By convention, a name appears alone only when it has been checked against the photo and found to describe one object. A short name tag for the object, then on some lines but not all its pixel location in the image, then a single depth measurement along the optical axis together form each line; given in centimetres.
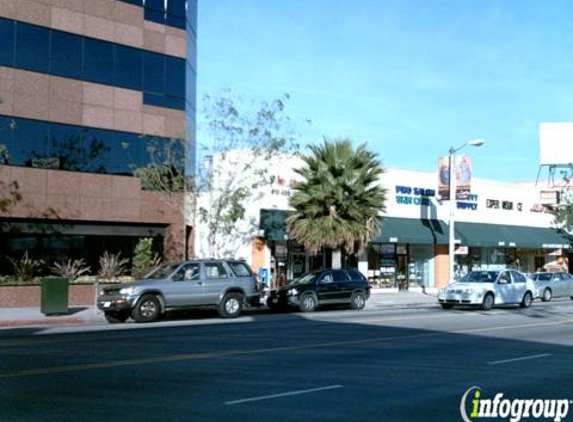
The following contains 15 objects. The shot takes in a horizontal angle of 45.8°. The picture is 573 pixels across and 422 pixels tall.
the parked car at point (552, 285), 3186
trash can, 2098
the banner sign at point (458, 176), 3412
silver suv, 1942
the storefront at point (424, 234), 3069
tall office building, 2611
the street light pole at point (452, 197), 3180
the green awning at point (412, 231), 3391
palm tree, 2792
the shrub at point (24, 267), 2550
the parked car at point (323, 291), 2358
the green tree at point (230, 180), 2652
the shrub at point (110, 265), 2708
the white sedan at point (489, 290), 2445
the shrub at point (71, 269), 2648
